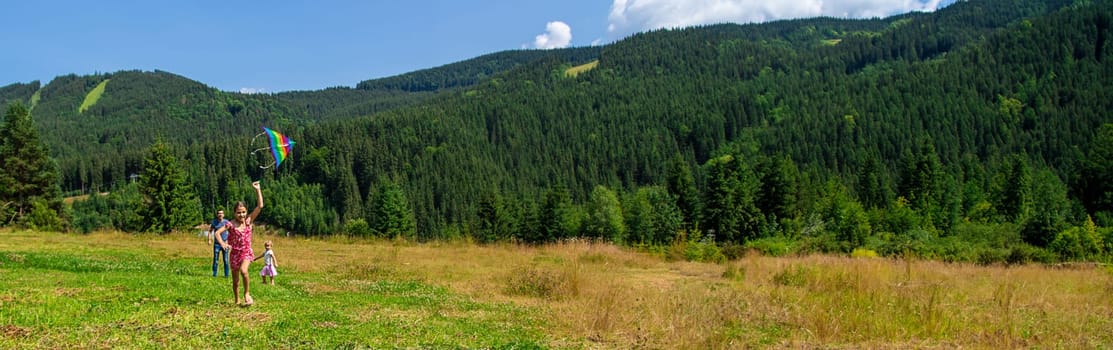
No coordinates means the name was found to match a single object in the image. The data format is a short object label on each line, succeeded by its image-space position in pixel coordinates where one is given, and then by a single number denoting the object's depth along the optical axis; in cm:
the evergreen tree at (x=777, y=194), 6800
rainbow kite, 1373
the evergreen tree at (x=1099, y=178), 5256
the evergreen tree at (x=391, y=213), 8169
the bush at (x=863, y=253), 2796
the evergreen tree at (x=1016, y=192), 6806
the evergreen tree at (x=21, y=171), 4572
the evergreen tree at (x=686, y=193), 7506
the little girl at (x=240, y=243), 1089
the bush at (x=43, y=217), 4484
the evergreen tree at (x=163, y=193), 4722
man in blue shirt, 1659
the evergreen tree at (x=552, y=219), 7981
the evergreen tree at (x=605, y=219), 8881
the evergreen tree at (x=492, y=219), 8350
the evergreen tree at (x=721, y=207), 6625
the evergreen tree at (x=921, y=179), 7431
